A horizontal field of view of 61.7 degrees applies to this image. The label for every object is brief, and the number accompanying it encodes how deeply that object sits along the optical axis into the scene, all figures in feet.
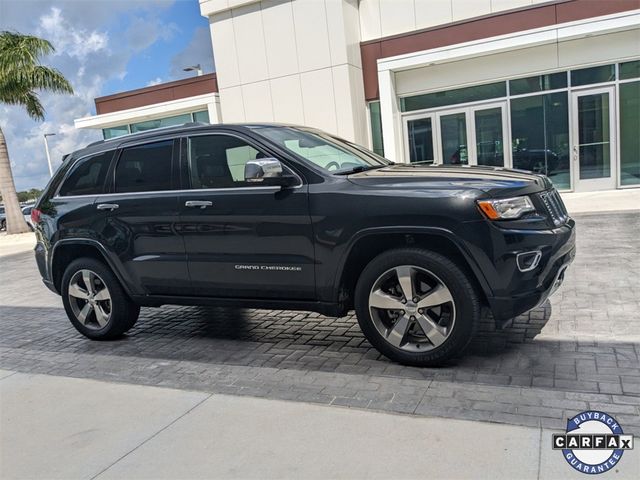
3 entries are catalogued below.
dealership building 42.78
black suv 11.94
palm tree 62.49
